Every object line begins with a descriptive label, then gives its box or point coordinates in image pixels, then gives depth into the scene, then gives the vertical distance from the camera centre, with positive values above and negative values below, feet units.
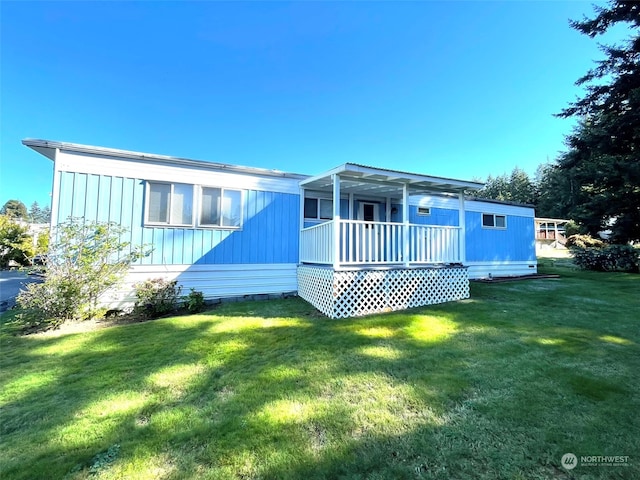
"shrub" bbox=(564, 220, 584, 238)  87.78 +10.01
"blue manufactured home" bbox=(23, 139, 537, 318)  22.12 +2.91
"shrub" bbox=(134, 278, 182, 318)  22.36 -2.77
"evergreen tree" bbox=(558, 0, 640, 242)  43.39 +20.96
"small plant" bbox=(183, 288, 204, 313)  23.40 -3.20
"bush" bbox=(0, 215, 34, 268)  54.65 +3.01
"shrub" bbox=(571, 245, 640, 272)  47.39 +0.59
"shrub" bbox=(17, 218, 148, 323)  19.19 -0.68
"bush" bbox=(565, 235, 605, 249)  61.77 +4.30
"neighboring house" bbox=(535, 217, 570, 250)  104.01 +9.92
